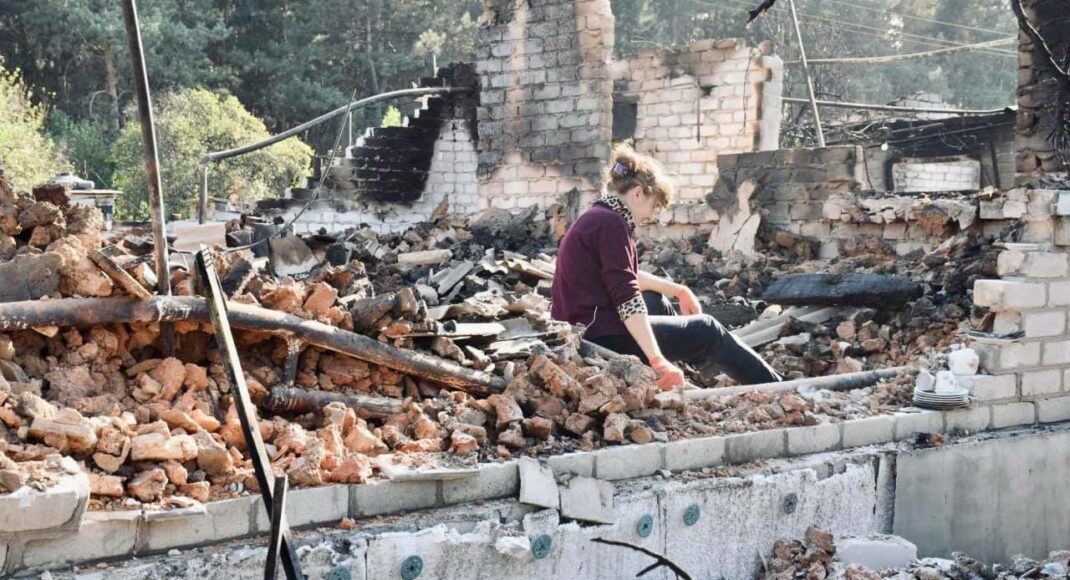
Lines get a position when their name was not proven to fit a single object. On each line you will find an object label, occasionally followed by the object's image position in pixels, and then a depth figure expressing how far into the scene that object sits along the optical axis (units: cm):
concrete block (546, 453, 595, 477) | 358
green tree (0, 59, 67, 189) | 1775
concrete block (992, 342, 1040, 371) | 485
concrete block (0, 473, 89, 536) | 262
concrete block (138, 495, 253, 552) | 288
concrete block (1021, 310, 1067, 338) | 488
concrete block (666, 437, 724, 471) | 389
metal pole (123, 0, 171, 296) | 299
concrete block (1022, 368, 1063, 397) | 497
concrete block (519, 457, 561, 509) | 342
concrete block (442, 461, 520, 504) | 340
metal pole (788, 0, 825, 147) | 1314
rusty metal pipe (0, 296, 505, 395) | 322
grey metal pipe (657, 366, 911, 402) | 452
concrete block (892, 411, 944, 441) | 459
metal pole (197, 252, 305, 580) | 226
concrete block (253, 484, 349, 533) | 307
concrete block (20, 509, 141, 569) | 274
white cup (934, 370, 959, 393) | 474
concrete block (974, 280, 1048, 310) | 479
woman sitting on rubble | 439
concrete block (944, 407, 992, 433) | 476
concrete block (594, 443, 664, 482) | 370
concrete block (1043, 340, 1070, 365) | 500
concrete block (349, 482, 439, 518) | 323
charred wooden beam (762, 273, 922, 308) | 703
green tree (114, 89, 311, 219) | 1961
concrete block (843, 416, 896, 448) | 442
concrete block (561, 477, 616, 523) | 348
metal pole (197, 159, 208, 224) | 774
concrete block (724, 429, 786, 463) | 406
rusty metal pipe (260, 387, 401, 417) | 358
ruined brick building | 1190
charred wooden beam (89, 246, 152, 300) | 329
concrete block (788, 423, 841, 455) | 424
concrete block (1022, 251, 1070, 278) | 479
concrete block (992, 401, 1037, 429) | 490
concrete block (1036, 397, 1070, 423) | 507
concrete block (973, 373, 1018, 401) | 483
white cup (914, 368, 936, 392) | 479
